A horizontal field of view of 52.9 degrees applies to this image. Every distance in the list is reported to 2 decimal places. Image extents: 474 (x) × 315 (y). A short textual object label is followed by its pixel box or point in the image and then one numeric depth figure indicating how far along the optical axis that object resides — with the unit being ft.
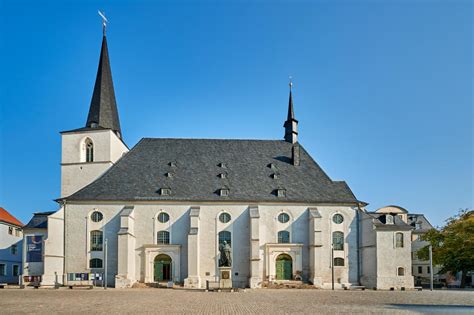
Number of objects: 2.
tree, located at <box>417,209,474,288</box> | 165.48
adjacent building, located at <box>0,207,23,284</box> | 190.09
